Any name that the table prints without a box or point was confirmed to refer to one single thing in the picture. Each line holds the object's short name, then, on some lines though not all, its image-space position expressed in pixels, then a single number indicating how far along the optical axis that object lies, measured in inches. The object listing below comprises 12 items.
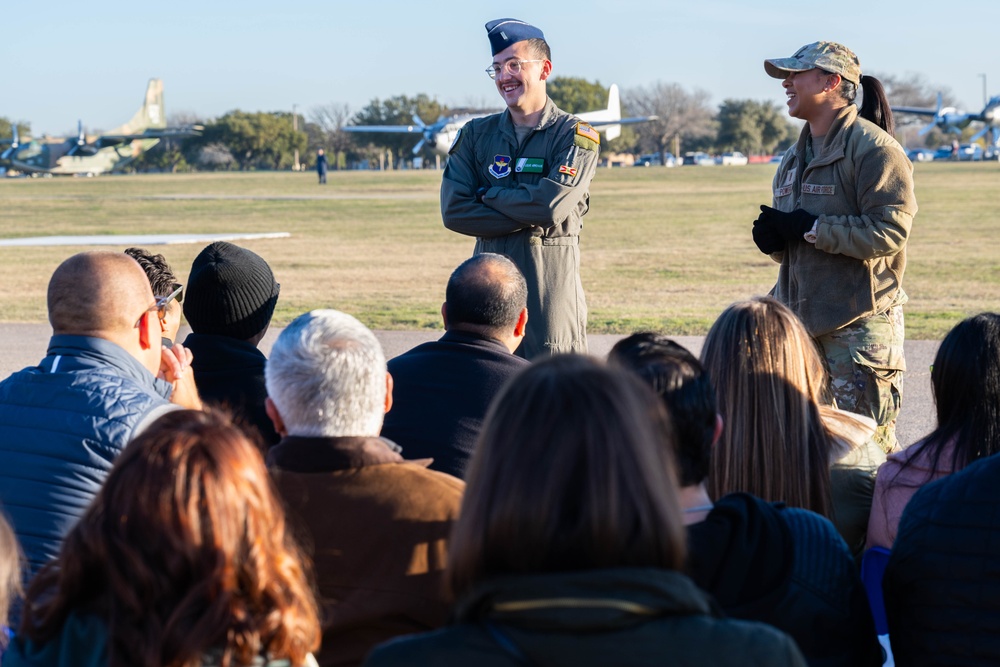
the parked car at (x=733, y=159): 4891.7
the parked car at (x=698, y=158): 5078.7
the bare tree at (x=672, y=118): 5644.7
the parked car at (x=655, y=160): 5296.3
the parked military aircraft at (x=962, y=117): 2915.8
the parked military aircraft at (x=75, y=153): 3430.1
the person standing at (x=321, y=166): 2706.7
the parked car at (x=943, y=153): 4601.4
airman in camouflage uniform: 190.2
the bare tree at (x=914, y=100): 5536.4
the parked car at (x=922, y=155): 4534.9
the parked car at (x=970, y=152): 4270.9
